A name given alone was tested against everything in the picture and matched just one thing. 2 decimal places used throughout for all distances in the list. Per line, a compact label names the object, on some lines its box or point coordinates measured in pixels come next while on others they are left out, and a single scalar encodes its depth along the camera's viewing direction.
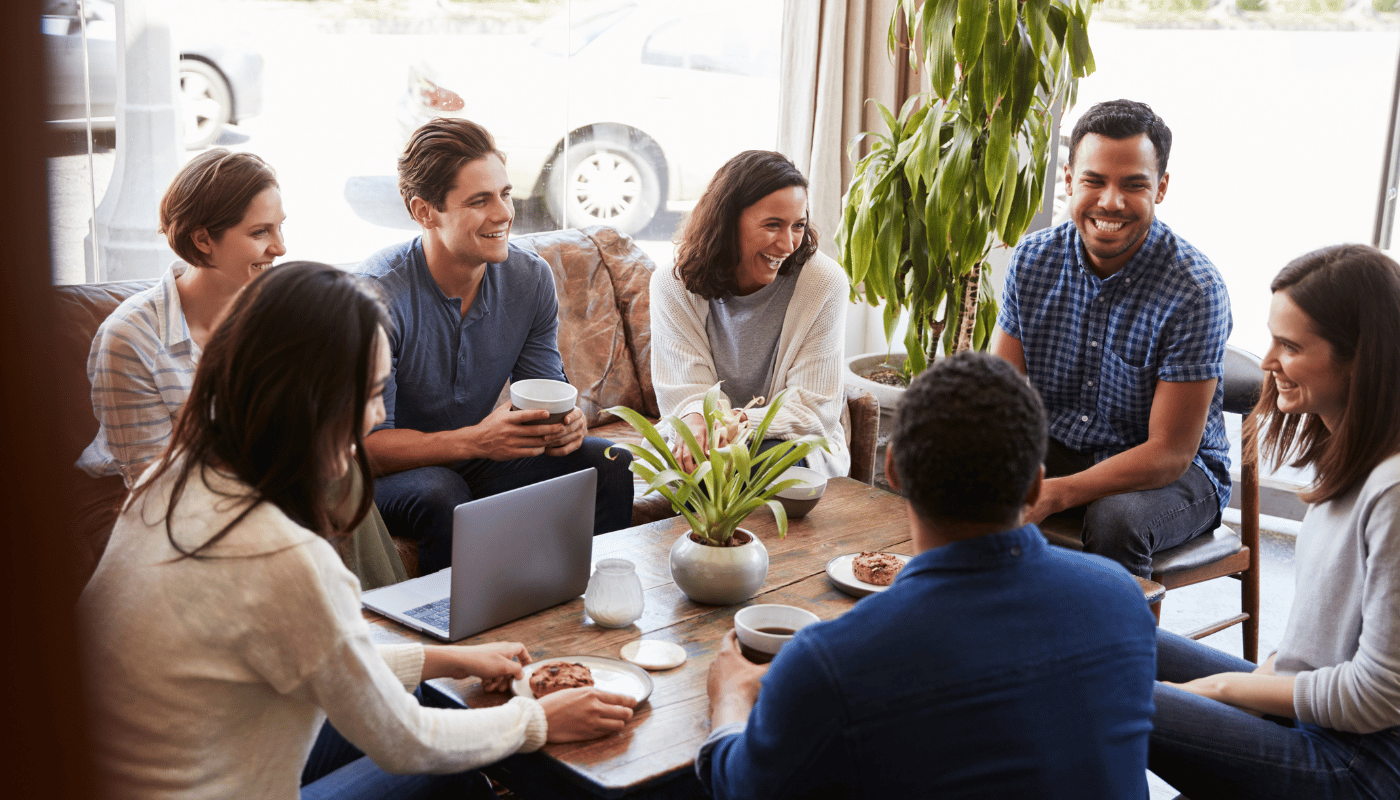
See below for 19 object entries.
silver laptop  1.58
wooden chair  2.38
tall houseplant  2.89
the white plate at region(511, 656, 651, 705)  1.46
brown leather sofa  3.20
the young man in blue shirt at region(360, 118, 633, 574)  2.37
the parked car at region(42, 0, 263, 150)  2.90
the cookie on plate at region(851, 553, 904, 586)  1.87
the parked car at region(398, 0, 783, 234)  3.58
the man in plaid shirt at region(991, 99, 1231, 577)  2.37
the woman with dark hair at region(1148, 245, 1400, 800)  1.40
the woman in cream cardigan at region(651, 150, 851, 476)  2.69
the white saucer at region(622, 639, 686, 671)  1.58
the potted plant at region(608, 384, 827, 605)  1.77
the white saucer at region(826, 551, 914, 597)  1.84
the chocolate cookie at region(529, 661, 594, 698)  1.43
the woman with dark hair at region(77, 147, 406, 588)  2.02
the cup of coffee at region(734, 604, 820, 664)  1.51
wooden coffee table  1.34
